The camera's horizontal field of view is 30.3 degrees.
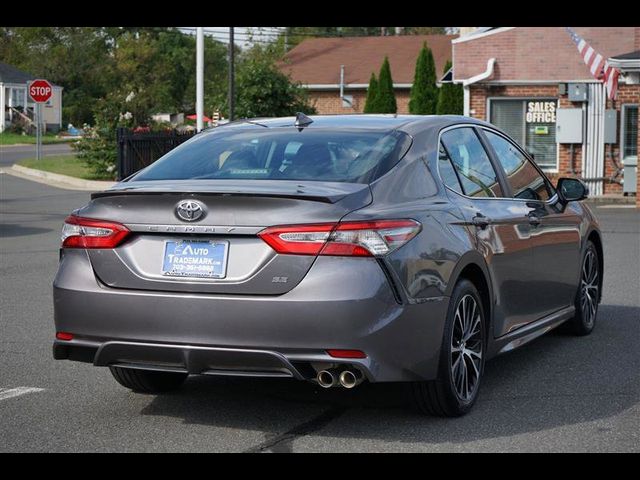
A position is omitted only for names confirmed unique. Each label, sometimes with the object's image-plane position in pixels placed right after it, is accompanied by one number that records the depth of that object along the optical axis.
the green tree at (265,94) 33.97
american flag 25.80
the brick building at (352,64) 49.78
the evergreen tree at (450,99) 36.91
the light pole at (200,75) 31.30
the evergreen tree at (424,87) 42.16
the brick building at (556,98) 27.73
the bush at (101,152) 31.81
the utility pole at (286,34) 80.32
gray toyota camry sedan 5.52
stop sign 38.06
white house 77.62
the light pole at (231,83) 33.25
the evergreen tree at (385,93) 44.28
